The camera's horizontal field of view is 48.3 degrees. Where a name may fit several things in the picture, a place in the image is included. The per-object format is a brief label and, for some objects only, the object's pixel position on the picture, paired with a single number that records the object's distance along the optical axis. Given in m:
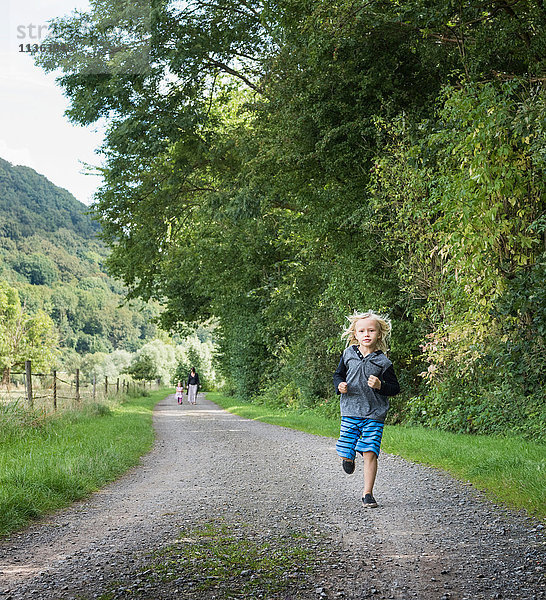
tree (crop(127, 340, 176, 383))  69.69
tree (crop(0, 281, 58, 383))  62.06
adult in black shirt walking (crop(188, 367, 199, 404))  36.30
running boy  6.07
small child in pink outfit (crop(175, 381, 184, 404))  37.34
